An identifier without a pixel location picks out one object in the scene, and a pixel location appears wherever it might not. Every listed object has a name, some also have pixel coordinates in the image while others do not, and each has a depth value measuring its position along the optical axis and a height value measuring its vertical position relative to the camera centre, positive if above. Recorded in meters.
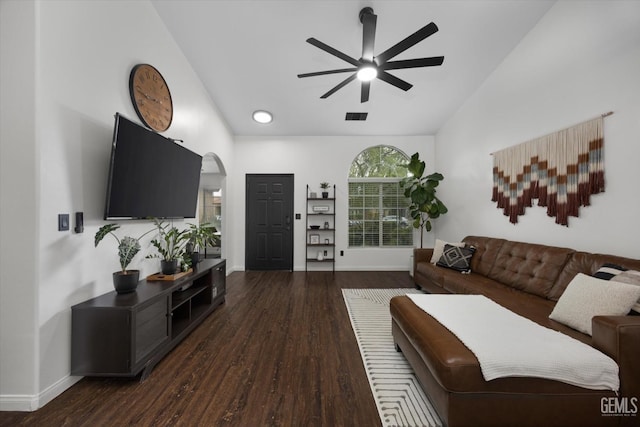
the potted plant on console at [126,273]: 1.96 -0.51
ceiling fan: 2.14 +1.55
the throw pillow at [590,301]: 1.50 -0.58
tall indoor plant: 4.57 +0.39
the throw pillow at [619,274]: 1.58 -0.43
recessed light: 4.52 +1.85
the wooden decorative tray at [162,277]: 2.38 -0.66
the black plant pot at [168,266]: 2.45 -0.56
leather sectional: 1.21 -0.90
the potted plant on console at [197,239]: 2.69 -0.31
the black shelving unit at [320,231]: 5.18 -0.40
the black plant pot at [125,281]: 1.96 -0.58
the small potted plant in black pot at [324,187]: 5.17 +0.55
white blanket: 1.19 -0.73
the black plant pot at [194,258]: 3.02 -0.59
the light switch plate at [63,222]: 1.67 -0.08
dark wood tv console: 1.67 -0.89
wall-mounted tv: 1.94 +0.36
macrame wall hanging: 2.21 +0.46
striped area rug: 1.46 -1.23
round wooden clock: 2.38 +1.24
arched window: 5.40 +0.30
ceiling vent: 4.53 +1.85
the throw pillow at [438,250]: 3.67 -0.58
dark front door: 5.25 -0.22
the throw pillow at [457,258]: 3.33 -0.64
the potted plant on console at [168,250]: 2.45 -0.43
